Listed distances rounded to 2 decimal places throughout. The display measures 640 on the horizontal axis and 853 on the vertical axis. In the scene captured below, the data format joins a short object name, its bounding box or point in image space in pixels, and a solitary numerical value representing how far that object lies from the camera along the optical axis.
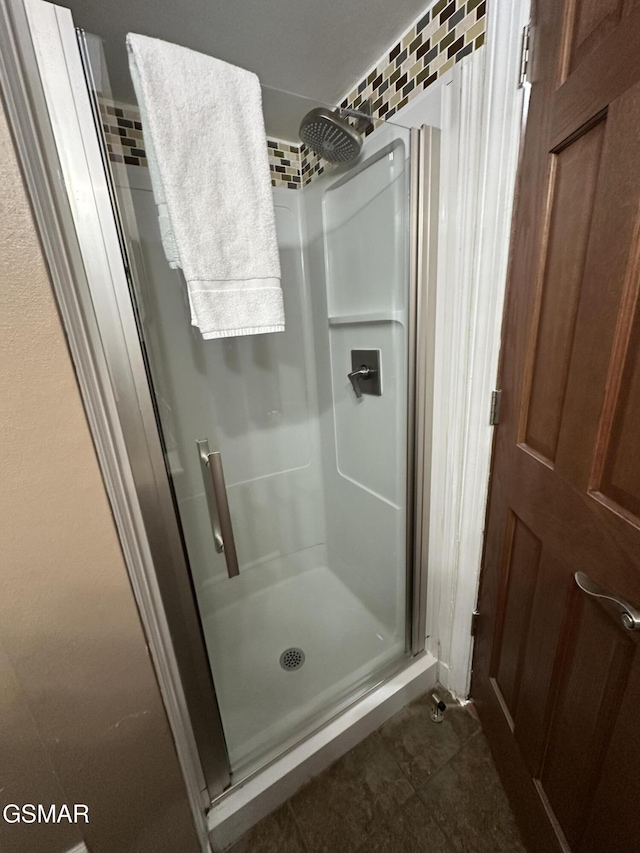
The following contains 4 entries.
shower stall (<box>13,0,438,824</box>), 0.62
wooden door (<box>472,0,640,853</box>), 0.51
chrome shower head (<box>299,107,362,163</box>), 0.95
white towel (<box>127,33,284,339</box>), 0.67
